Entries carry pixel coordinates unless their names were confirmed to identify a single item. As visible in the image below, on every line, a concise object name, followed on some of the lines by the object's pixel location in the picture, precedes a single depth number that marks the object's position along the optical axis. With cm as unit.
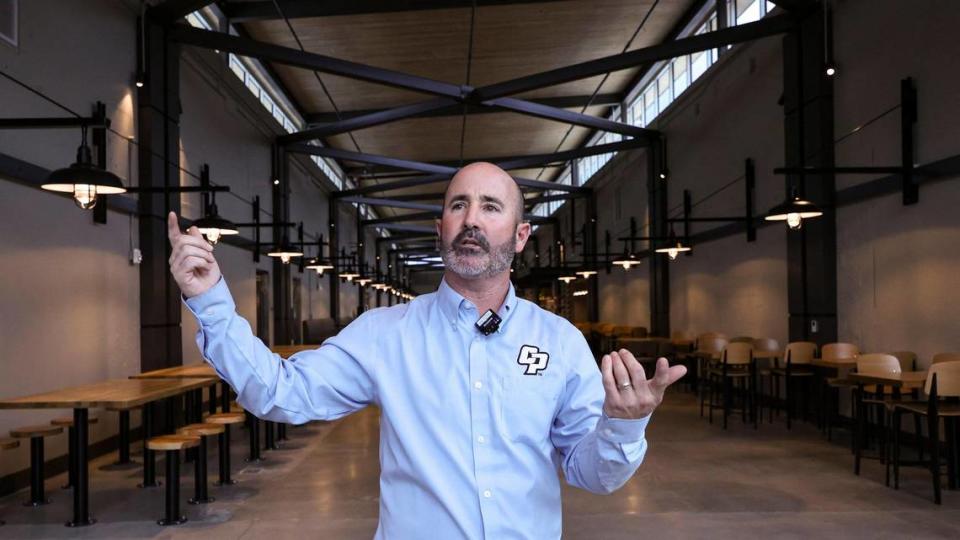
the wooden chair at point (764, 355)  934
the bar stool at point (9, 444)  527
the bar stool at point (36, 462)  557
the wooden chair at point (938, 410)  526
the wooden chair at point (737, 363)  885
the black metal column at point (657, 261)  1574
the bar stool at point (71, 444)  512
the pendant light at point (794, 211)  688
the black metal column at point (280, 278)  1512
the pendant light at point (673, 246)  1102
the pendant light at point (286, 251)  971
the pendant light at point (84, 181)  446
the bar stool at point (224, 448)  623
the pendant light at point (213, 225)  697
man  125
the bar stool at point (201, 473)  560
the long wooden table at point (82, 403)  487
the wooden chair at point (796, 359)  854
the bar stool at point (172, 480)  505
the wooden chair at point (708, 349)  995
